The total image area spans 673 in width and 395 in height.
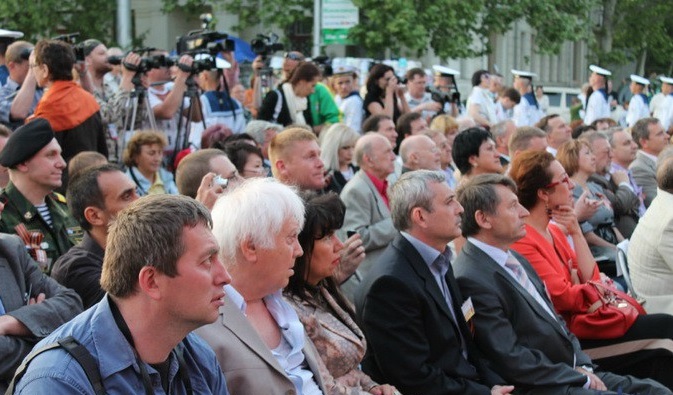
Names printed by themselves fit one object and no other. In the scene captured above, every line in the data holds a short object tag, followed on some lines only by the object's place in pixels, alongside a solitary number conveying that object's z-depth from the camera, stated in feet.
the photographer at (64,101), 23.89
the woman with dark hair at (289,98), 32.99
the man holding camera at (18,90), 25.25
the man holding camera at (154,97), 28.35
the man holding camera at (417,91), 43.39
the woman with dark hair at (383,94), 38.65
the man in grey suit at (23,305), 12.12
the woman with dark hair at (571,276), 19.01
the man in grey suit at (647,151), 33.69
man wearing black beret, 16.70
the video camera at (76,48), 27.61
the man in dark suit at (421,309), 15.75
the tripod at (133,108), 28.09
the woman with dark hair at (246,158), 21.08
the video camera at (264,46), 36.45
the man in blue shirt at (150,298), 9.40
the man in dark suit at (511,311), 16.70
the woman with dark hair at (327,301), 14.20
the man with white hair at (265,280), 12.06
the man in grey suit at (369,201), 22.00
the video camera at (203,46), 29.14
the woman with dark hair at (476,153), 25.79
